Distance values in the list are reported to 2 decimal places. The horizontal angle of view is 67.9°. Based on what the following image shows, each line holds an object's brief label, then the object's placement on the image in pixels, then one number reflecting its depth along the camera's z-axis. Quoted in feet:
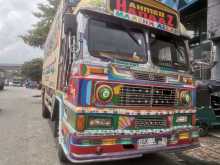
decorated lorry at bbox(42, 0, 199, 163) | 7.69
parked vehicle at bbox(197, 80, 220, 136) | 14.92
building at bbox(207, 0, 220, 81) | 23.82
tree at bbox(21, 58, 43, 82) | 54.73
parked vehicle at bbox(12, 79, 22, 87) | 128.62
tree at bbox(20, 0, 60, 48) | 38.59
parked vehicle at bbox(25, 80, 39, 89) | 106.08
